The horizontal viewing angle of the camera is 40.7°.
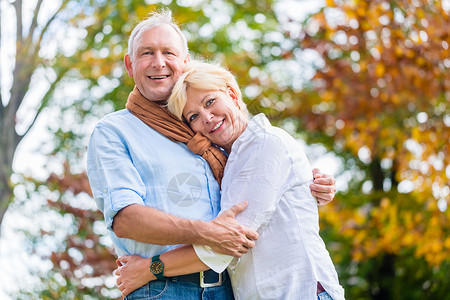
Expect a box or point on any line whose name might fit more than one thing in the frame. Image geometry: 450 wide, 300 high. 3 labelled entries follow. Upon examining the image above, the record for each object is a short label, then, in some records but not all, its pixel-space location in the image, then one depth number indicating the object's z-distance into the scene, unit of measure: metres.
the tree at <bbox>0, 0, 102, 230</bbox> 7.02
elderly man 2.01
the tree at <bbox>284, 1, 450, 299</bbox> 5.19
